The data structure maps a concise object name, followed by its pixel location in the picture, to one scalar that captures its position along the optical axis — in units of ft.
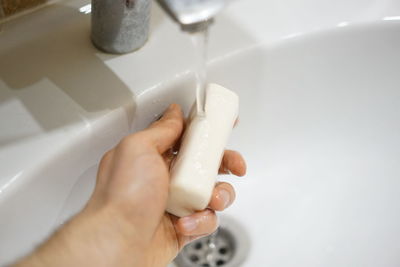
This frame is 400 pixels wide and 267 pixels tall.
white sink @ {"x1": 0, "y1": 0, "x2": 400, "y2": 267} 1.35
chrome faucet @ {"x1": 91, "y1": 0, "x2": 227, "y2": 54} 1.43
